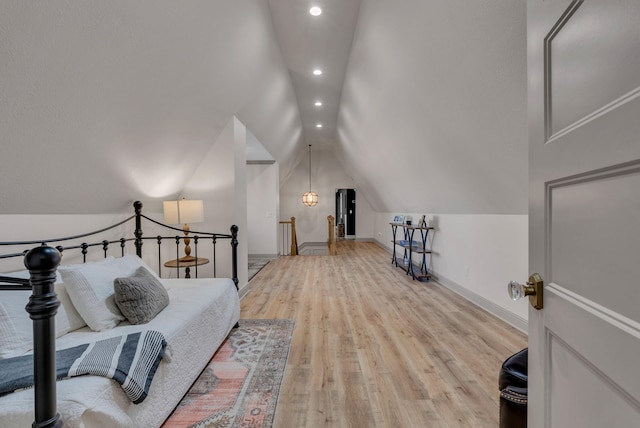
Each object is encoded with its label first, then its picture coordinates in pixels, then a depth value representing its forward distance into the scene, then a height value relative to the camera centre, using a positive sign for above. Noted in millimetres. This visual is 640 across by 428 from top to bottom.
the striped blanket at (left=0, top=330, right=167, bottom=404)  1145 -669
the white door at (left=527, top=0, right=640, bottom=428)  531 +0
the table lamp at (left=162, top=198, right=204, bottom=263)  3164 -3
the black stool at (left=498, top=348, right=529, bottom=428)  1037 -697
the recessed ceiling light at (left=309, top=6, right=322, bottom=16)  3070 +2209
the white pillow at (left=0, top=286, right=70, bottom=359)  1371 -579
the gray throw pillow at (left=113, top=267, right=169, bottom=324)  1776 -566
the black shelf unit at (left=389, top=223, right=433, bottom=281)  4848 -729
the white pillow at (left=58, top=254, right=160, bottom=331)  1693 -508
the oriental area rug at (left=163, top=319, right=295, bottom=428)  1640 -1199
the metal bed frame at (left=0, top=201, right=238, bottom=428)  751 -299
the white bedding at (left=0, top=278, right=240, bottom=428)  1029 -755
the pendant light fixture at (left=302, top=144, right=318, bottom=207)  9516 +433
